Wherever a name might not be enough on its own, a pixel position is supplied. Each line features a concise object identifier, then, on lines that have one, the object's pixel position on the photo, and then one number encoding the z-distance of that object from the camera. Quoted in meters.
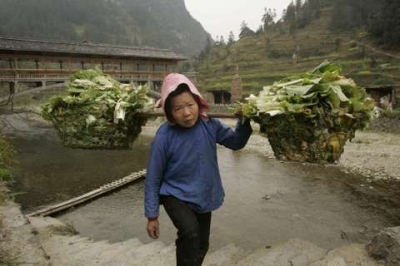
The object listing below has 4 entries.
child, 2.80
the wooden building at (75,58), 27.44
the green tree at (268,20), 76.00
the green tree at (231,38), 80.56
